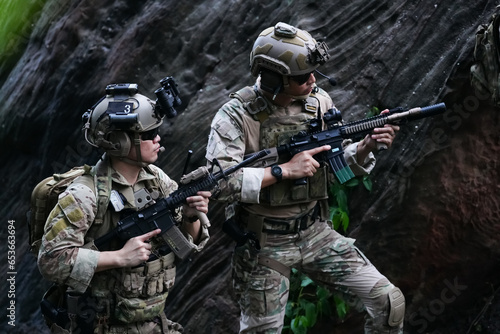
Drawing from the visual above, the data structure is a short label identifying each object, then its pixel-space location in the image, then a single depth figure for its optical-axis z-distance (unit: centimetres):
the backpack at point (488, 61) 567
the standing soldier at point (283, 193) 544
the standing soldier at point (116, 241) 476
